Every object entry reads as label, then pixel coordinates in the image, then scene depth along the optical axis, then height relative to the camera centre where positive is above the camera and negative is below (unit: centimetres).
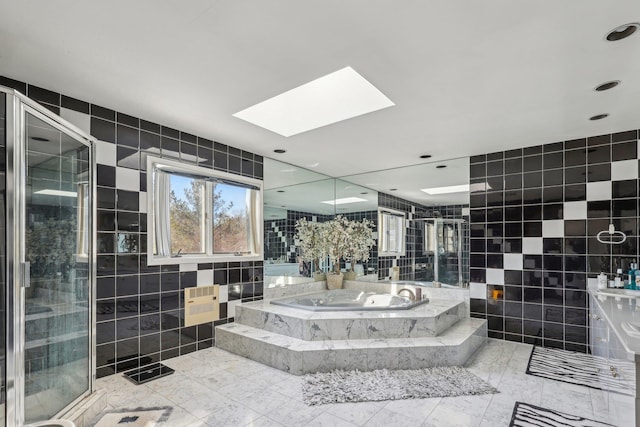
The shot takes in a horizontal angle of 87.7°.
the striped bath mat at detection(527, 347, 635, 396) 188 -137
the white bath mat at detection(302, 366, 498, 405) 253 -132
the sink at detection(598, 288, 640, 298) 288 -64
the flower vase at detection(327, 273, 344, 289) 514 -90
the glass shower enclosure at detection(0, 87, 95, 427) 169 -23
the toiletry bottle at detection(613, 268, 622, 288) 317 -57
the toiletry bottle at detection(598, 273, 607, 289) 323 -59
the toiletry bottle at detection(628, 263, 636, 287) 304 -51
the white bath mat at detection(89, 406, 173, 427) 219 -131
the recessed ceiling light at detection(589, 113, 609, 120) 294 +93
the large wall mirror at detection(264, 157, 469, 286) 441 +20
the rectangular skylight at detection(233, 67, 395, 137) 275 +108
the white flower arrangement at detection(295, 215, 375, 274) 520 -28
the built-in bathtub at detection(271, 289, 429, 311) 388 -104
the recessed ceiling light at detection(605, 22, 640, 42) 175 +102
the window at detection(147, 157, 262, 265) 329 +10
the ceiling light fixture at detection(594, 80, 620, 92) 235 +98
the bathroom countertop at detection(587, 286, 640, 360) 141 -59
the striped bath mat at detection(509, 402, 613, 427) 218 -133
